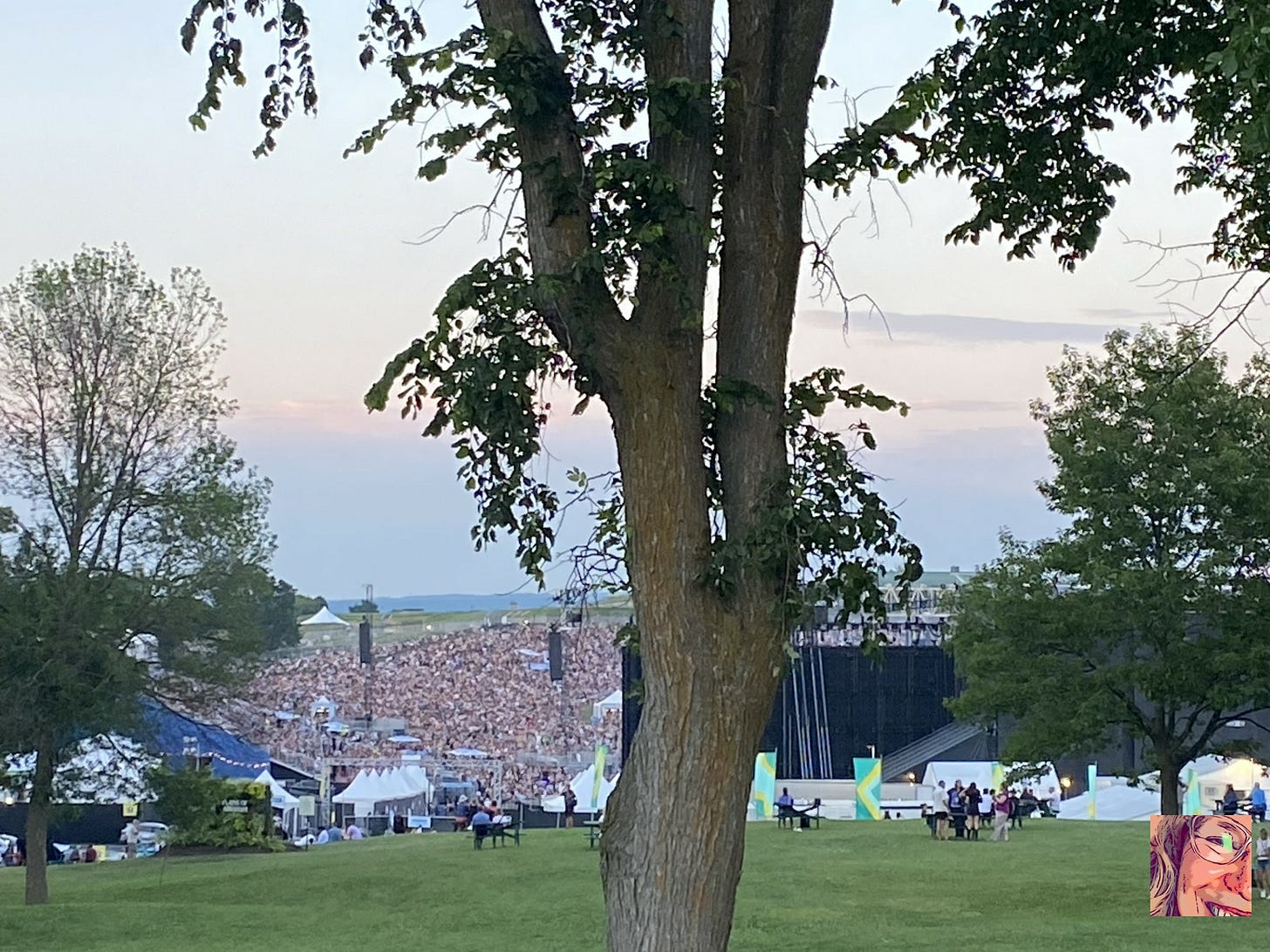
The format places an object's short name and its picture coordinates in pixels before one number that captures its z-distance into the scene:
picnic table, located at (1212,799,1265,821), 31.64
